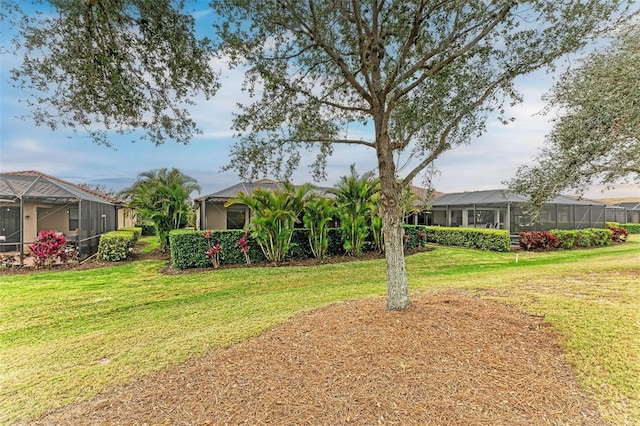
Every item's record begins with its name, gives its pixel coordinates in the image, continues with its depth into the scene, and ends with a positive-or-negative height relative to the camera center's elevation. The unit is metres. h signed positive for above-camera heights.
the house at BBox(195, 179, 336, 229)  18.59 +0.19
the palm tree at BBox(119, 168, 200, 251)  14.59 +0.88
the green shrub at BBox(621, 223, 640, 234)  30.59 -1.68
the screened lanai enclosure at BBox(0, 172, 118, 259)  11.25 +0.27
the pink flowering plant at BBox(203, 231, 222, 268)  10.60 -1.14
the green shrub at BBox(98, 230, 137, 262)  12.13 -1.10
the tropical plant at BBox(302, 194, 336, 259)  11.98 -0.16
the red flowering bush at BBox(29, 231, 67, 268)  10.41 -0.95
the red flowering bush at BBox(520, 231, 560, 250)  16.34 -1.46
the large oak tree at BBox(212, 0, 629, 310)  4.55 +2.38
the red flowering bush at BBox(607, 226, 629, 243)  20.52 -1.56
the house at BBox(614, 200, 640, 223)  36.66 -0.41
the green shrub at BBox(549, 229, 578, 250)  16.97 -1.43
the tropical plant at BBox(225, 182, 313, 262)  11.00 -0.02
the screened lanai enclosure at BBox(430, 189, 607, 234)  20.19 -0.01
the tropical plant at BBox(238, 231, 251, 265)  11.10 -0.98
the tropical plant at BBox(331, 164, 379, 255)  12.66 +0.43
